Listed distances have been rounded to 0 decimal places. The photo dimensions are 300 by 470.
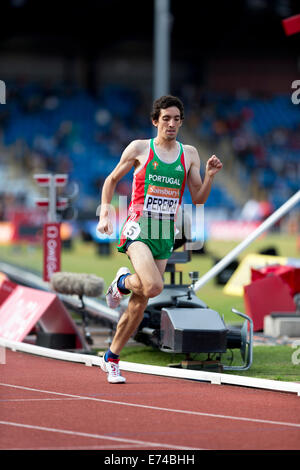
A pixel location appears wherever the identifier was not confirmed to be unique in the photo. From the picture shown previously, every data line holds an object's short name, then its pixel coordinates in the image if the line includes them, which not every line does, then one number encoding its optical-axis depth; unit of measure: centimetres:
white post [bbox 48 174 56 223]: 2122
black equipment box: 1523
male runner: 1436
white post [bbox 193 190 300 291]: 1848
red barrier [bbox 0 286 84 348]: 1864
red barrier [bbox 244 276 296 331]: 2189
